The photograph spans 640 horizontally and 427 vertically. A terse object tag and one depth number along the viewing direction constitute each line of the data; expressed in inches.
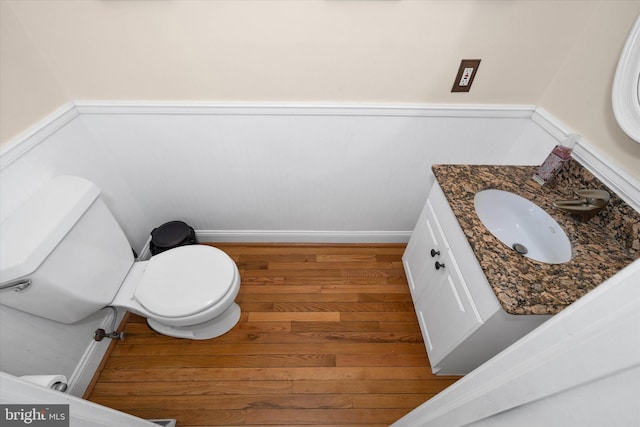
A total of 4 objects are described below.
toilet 34.5
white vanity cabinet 35.1
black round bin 60.2
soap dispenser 41.7
